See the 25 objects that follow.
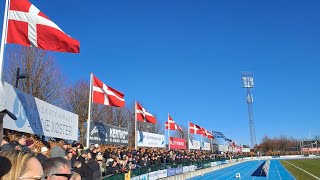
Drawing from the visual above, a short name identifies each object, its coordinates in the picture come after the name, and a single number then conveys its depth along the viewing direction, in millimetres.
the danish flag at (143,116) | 25703
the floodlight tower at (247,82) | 122944
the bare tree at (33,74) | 25031
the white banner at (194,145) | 49788
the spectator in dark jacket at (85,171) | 9156
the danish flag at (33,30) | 9312
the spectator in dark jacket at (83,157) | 9880
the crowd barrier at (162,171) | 16359
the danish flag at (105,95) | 17328
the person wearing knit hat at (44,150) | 7392
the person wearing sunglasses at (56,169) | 2805
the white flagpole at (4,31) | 7870
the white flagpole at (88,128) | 15311
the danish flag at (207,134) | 54894
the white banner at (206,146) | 61762
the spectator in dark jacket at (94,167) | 9930
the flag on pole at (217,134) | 89031
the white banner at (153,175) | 21422
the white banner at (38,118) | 11391
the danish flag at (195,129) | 46700
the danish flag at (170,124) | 36031
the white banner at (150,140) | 27461
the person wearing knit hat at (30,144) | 6848
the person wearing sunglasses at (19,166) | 2133
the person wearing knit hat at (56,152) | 5768
